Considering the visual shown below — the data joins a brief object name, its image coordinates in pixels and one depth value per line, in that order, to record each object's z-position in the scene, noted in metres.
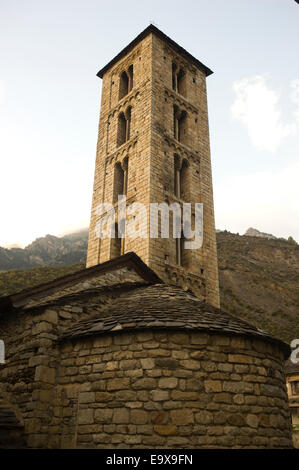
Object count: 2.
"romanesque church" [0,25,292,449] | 6.09
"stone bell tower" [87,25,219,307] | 14.46
